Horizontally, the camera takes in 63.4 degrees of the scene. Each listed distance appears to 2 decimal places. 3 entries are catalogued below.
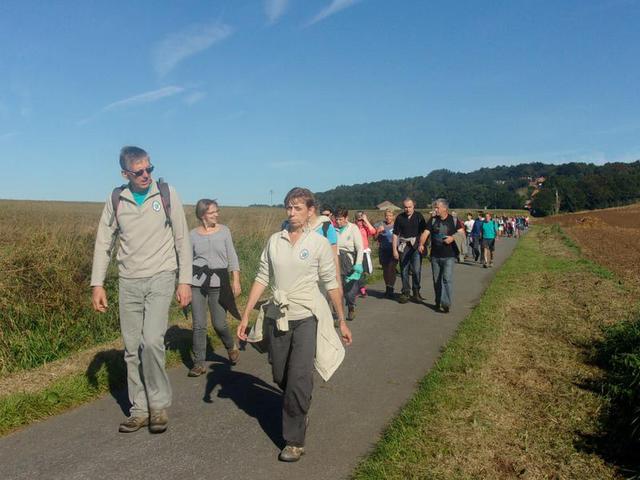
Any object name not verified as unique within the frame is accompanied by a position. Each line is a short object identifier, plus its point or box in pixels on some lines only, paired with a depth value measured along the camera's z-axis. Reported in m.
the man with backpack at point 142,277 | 4.22
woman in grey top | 5.86
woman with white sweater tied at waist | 3.78
